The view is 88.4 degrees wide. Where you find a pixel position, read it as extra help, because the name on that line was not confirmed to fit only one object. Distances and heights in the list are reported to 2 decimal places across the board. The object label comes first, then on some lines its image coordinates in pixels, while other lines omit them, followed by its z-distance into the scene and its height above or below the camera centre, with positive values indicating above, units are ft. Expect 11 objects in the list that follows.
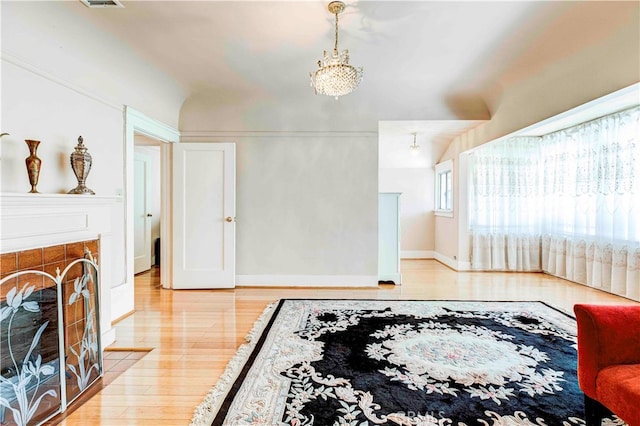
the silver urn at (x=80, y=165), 8.46 +1.00
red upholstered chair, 4.73 -2.28
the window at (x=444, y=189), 20.24 +1.14
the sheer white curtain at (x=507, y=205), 17.63 +0.07
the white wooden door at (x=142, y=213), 18.15 -0.53
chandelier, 8.67 +3.46
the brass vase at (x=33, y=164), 7.23 +0.86
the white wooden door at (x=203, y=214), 14.44 -0.44
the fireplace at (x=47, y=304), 5.65 -2.00
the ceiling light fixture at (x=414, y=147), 18.39 +3.28
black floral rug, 5.81 -3.64
